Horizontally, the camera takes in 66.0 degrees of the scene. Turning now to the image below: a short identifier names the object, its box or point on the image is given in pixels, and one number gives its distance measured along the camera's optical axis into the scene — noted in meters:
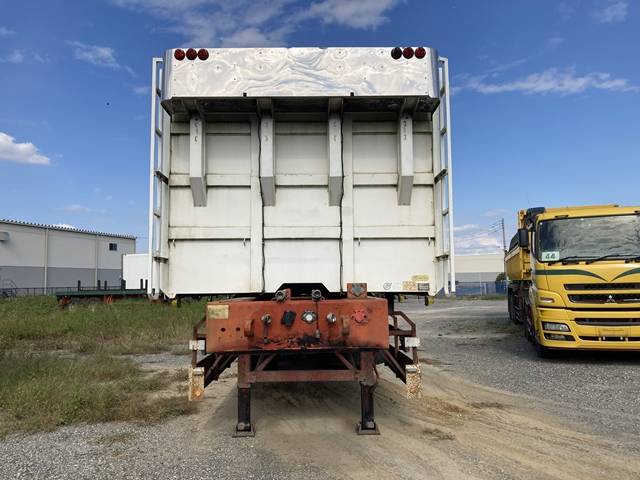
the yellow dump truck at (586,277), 8.52
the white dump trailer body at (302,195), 5.05
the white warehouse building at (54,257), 40.03
